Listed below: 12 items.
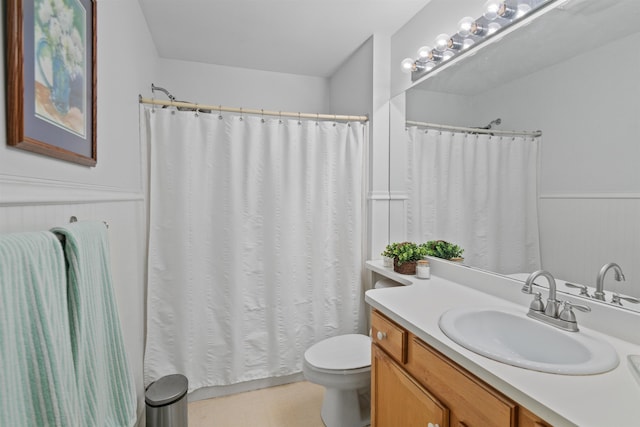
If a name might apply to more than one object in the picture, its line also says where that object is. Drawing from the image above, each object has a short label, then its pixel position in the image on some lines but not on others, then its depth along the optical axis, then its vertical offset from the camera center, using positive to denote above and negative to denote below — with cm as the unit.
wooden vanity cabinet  79 -57
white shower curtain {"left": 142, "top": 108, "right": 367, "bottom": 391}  188 -20
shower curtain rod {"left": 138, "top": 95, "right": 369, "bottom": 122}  182 +68
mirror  99 +35
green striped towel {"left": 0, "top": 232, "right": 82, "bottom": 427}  49 -23
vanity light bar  130 +91
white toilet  159 -87
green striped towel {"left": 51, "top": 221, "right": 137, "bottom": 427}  69 -31
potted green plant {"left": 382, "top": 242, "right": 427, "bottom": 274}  179 -26
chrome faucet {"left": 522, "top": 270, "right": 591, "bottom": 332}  102 -34
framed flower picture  66 +36
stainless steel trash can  152 -99
